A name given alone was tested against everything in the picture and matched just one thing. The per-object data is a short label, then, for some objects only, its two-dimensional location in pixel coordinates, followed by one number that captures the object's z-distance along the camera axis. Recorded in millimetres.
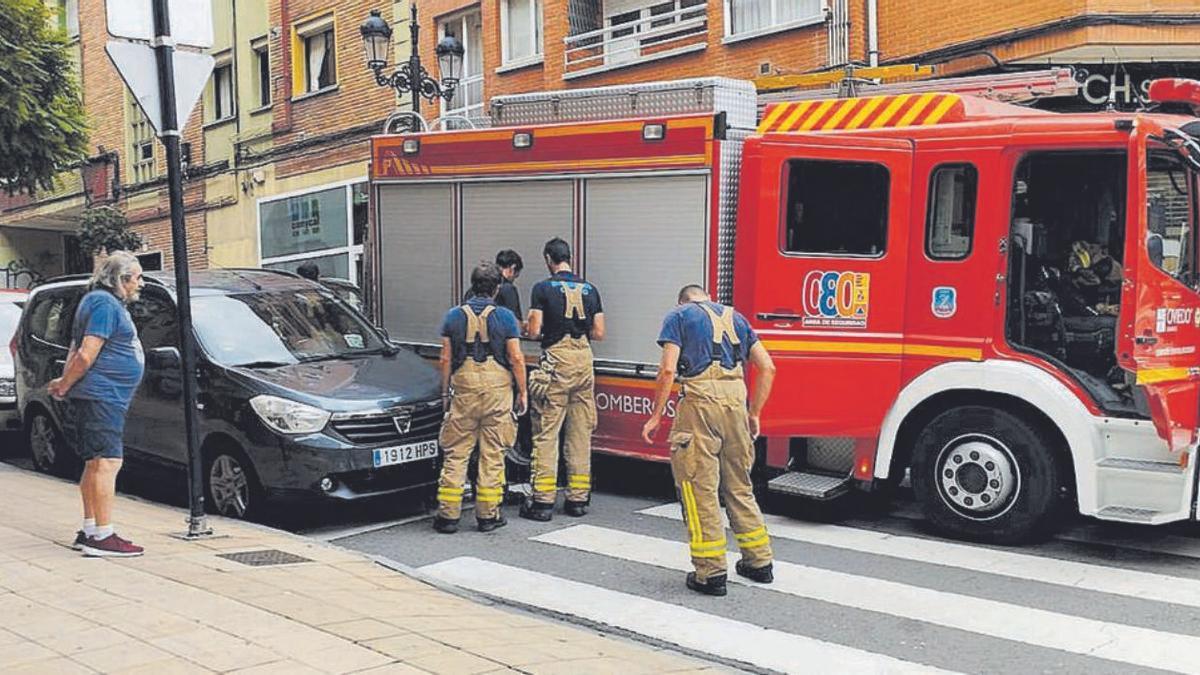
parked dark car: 7969
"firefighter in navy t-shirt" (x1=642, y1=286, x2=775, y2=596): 6375
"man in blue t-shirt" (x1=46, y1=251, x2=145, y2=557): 6637
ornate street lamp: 14328
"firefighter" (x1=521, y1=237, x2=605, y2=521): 8297
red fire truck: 6988
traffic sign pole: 7094
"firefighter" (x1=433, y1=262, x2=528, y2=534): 7926
